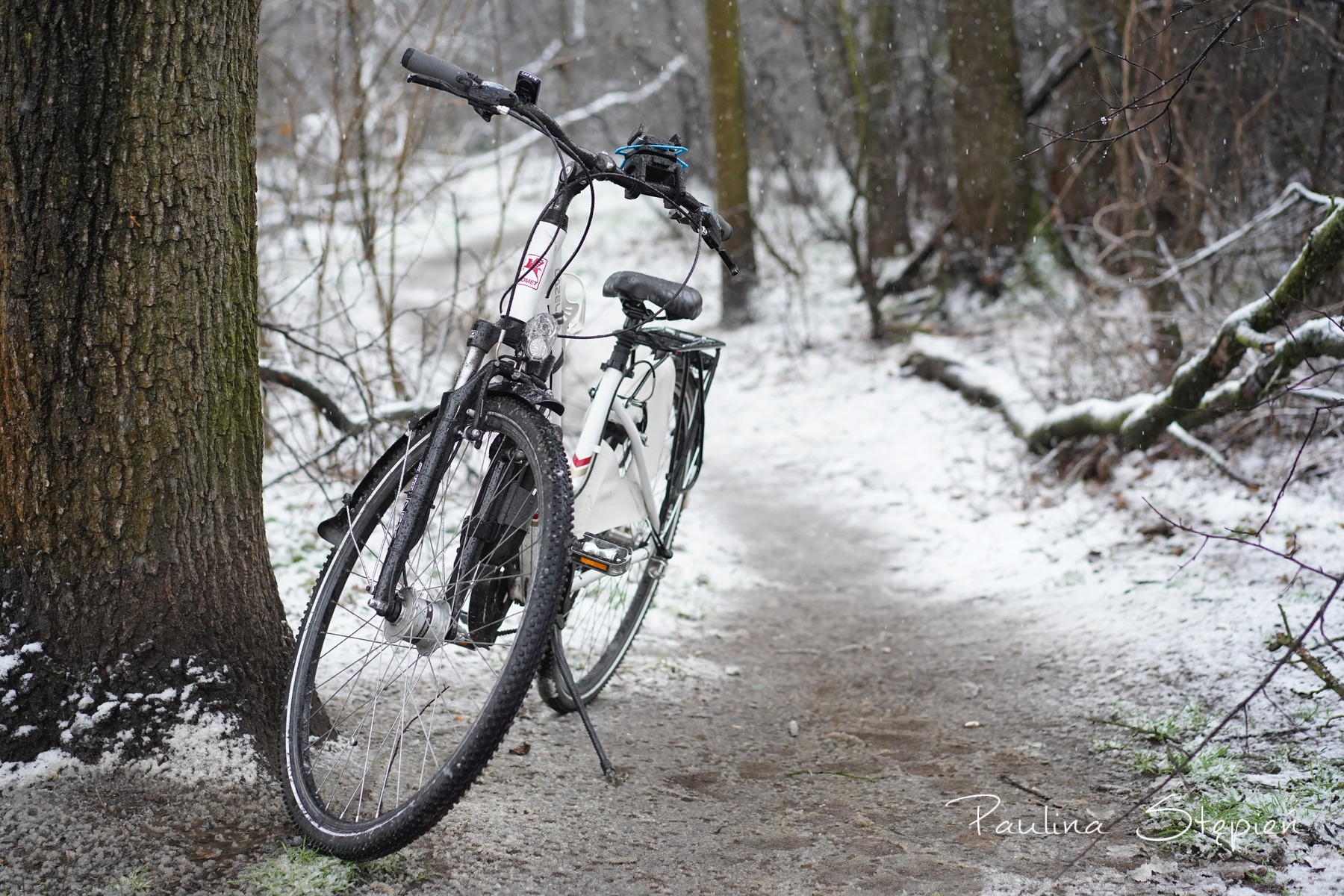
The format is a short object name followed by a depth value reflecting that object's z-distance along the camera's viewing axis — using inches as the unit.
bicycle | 85.3
